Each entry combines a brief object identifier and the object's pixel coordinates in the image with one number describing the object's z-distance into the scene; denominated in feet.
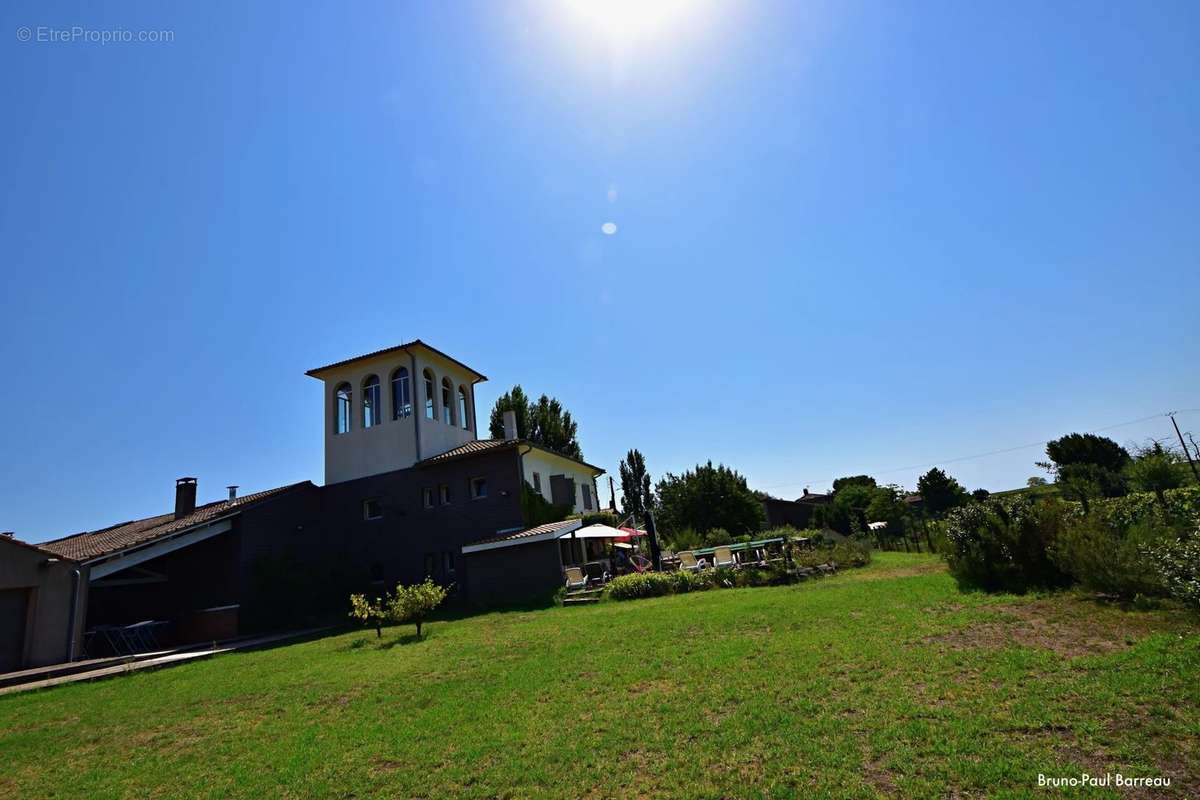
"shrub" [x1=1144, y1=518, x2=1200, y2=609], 22.22
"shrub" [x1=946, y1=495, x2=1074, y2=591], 34.12
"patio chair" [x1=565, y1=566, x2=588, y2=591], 60.54
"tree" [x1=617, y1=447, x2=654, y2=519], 176.76
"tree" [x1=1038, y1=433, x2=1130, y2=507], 128.67
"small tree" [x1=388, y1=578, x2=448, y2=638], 45.27
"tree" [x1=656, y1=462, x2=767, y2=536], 116.67
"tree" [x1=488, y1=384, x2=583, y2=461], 128.57
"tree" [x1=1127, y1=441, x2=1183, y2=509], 73.67
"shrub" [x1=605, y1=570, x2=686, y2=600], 53.88
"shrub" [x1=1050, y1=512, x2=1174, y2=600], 26.84
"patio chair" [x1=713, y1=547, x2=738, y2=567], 65.56
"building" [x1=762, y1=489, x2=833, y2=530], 165.27
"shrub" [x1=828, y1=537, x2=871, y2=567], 59.77
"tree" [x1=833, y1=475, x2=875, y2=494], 249.75
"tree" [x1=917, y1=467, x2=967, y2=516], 155.94
